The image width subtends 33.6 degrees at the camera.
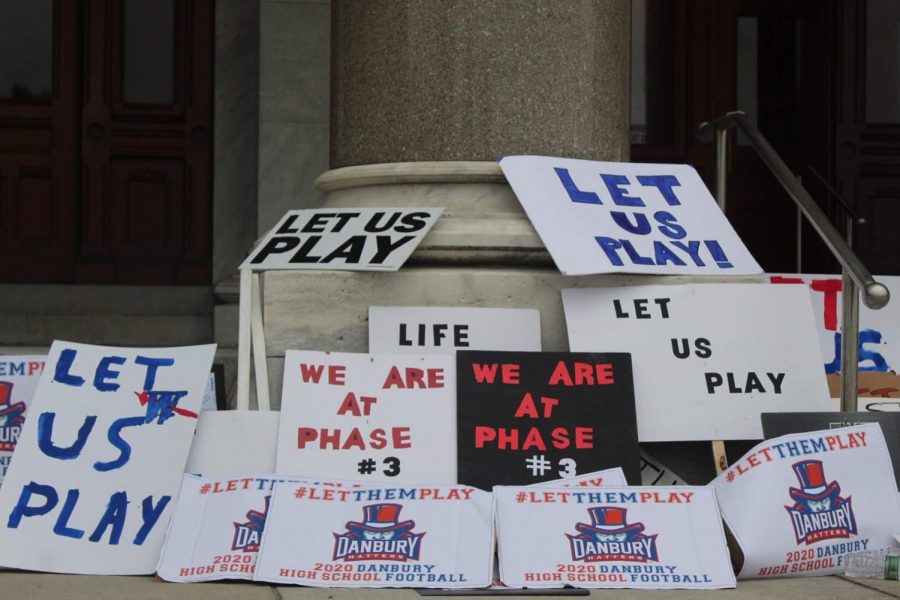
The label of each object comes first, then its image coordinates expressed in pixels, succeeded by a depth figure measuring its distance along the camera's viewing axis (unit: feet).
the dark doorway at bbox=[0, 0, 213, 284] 33.37
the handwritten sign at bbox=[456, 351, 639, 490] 17.03
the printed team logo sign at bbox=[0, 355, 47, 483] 19.33
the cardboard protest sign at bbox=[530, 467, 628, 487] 16.48
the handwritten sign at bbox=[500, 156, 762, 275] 18.70
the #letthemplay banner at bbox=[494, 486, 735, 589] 14.93
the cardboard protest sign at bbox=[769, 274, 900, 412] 22.24
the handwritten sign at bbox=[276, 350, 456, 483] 16.84
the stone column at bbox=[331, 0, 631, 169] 19.70
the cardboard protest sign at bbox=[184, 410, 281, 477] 16.98
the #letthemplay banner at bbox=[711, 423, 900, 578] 15.87
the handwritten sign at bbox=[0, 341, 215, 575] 15.96
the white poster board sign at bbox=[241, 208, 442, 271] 18.62
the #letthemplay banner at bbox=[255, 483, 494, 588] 14.84
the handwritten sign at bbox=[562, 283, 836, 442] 18.31
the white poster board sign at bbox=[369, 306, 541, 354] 18.37
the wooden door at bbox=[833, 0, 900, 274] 37.29
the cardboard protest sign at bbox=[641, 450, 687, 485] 18.38
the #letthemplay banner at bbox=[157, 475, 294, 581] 15.16
